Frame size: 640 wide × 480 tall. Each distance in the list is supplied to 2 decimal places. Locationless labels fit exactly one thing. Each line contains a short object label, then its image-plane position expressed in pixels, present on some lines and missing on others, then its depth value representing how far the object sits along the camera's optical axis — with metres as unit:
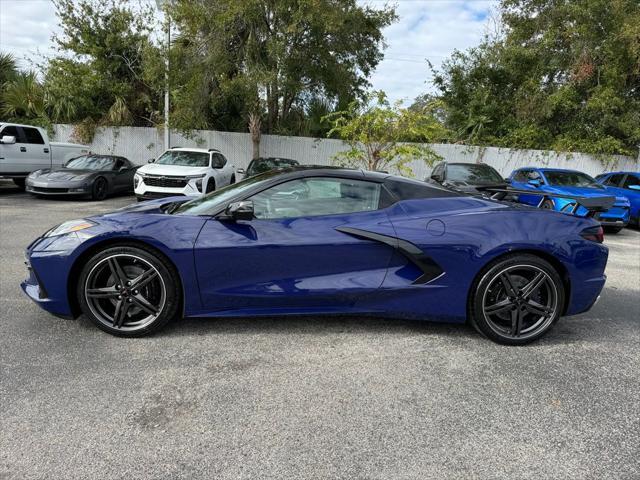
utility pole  15.12
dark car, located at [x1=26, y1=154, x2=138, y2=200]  11.52
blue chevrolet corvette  3.30
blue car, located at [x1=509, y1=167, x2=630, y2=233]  10.06
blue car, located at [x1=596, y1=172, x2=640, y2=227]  11.70
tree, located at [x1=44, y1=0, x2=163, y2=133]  18.25
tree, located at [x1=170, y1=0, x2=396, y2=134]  13.91
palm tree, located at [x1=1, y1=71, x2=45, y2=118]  18.41
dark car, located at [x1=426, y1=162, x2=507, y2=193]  11.19
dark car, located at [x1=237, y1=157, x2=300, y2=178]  13.04
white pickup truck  12.16
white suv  11.16
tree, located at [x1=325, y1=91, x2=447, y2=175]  10.84
